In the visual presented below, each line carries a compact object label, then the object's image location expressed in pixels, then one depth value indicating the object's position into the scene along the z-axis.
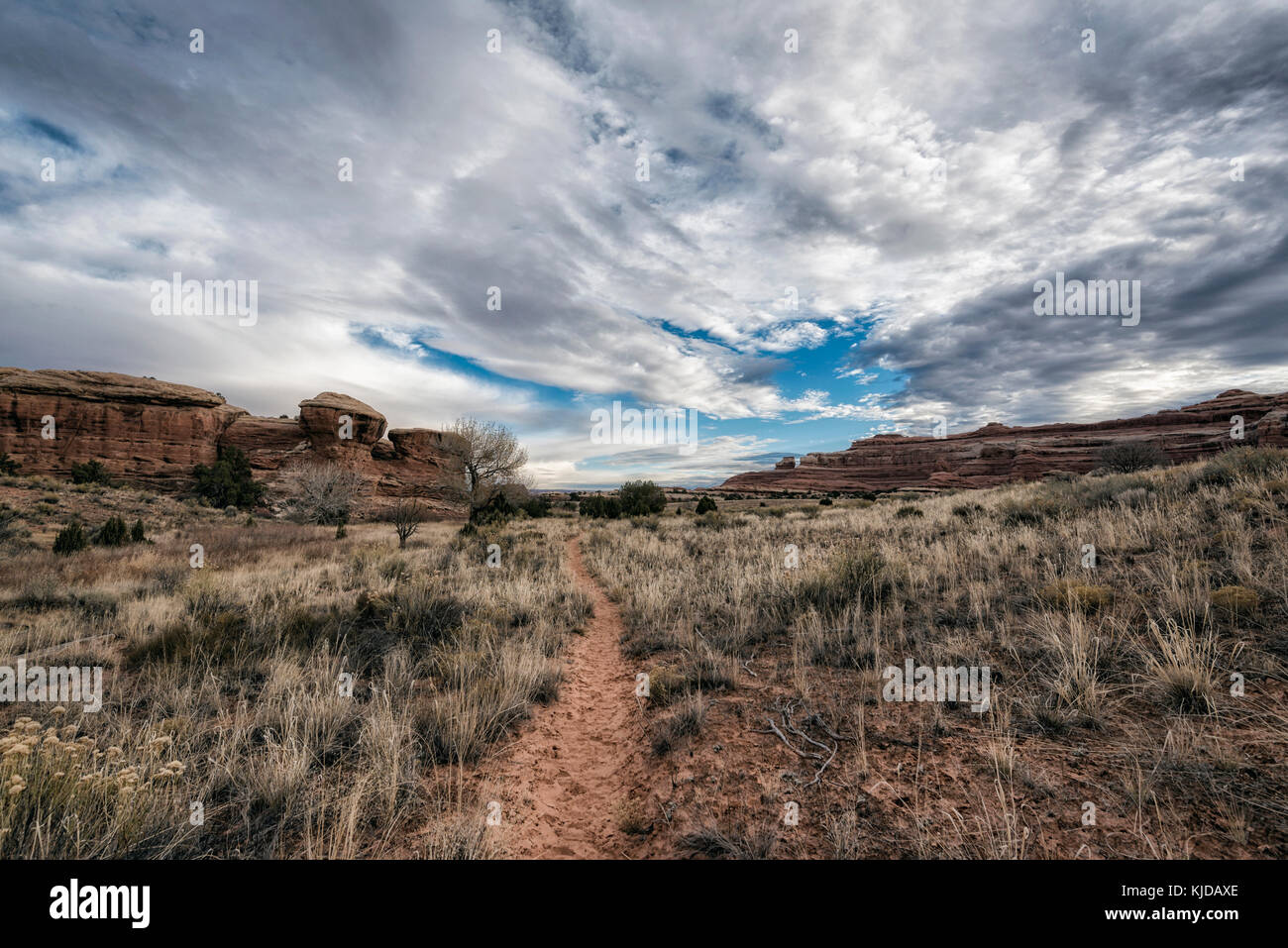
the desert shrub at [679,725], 4.06
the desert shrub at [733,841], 2.61
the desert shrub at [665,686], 5.00
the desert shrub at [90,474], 40.73
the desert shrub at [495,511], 28.53
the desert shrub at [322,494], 34.03
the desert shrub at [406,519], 19.36
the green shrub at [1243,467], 8.63
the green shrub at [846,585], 6.57
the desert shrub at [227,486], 40.97
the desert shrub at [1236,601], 3.95
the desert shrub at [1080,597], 4.74
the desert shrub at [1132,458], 26.30
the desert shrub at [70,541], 14.97
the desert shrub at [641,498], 33.19
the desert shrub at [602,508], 33.50
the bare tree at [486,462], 33.16
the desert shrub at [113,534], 16.75
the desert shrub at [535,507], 36.81
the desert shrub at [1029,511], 9.59
